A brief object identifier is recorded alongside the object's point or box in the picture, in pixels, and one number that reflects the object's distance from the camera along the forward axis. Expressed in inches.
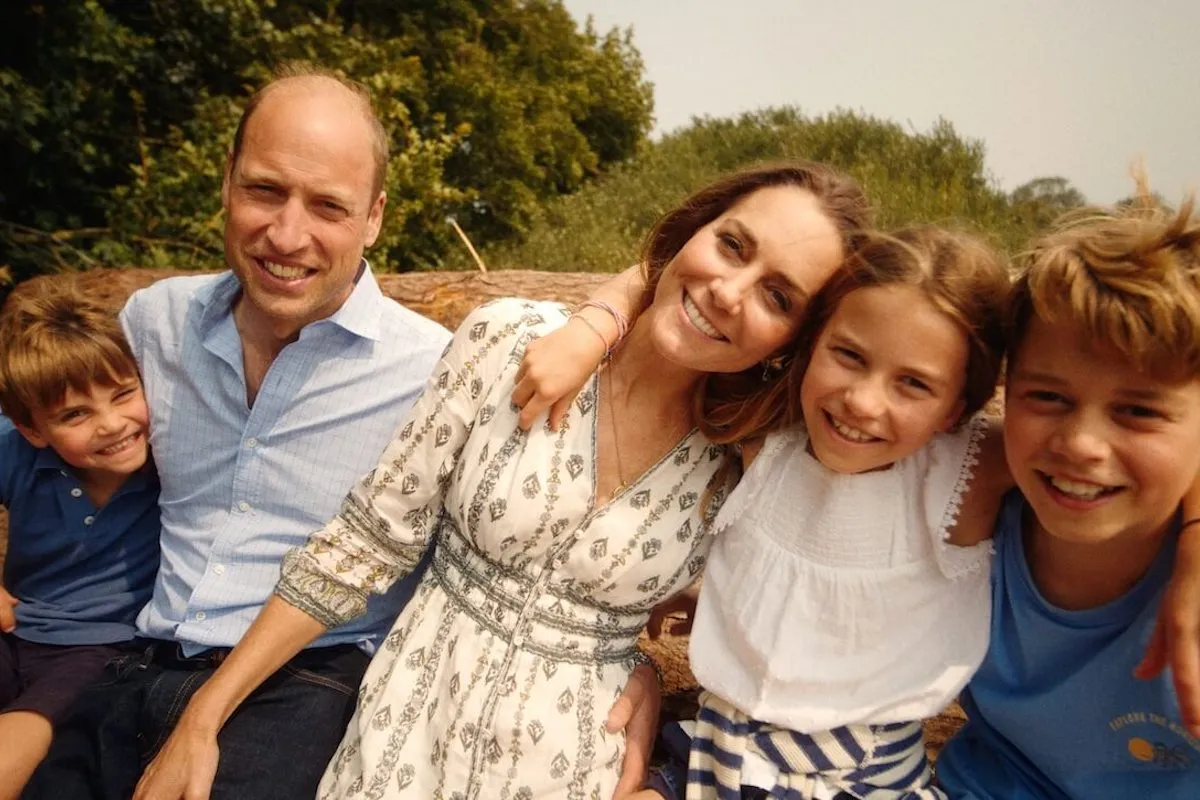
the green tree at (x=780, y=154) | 315.9
